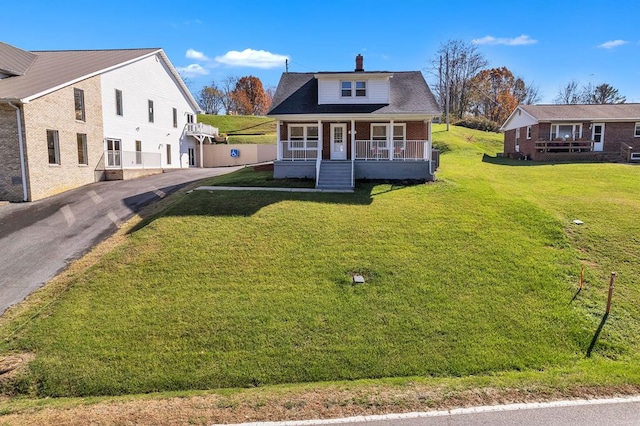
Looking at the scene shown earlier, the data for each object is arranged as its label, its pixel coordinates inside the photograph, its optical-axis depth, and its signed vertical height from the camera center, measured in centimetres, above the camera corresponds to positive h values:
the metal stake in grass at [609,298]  802 -281
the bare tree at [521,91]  6897 +1175
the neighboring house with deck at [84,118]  1672 +234
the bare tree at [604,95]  6269 +1016
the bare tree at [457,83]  5909 +1165
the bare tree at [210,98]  8225 +1288
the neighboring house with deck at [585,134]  2820 +181
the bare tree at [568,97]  6873 +1069
